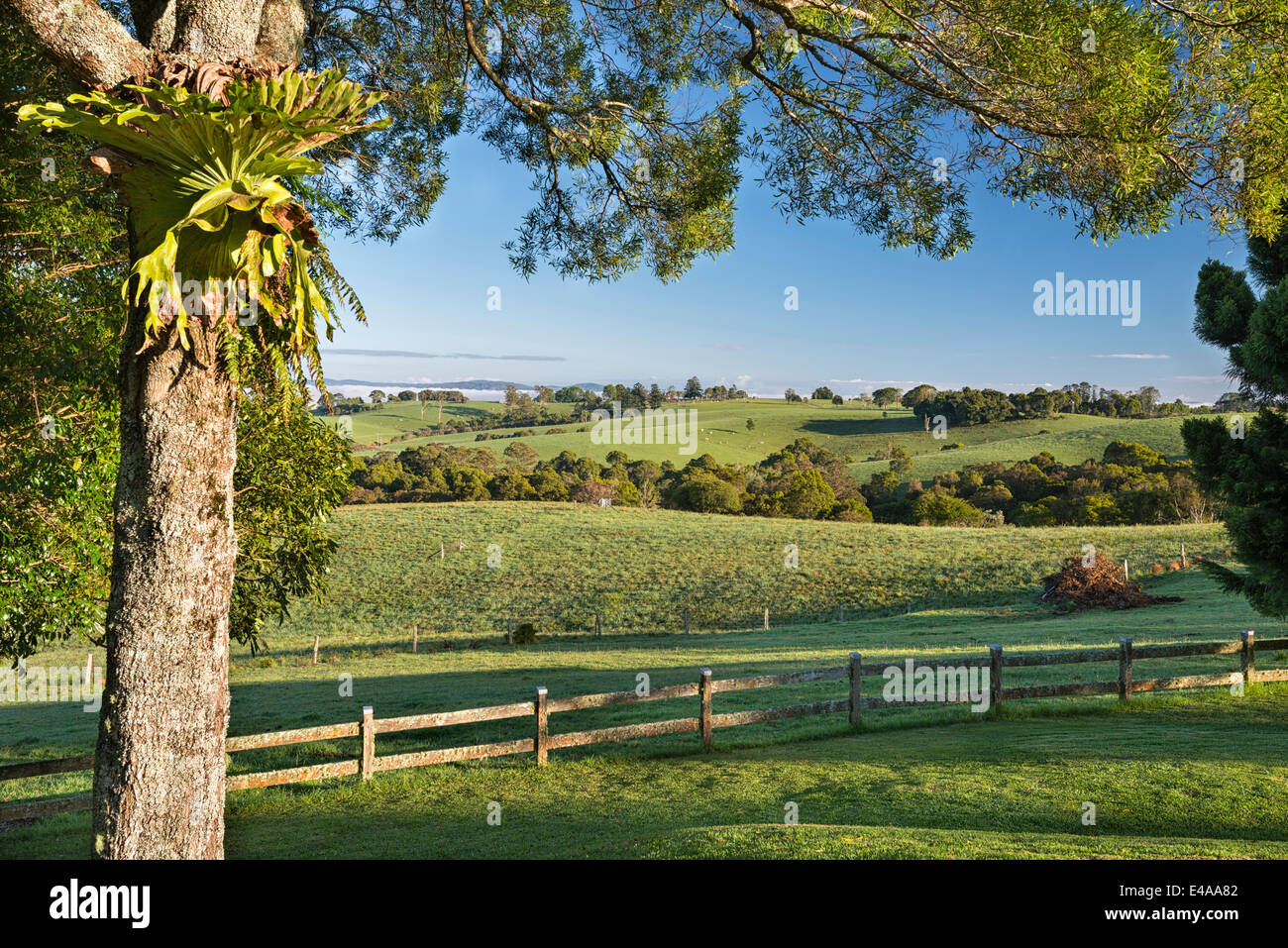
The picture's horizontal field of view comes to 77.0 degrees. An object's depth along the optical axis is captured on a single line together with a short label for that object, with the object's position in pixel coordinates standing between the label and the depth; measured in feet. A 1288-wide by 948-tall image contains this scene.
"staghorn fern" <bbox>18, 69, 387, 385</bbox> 13.83
